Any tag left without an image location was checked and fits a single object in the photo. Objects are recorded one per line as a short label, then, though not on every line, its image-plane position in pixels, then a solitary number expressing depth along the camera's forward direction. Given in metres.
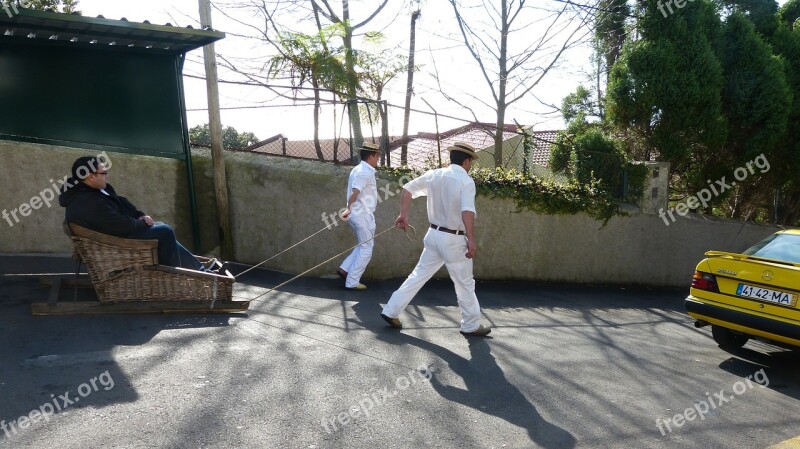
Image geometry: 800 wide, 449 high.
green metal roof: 7.01
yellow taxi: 6.26
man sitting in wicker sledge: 6.02
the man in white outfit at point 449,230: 6.30
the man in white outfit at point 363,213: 8.36
